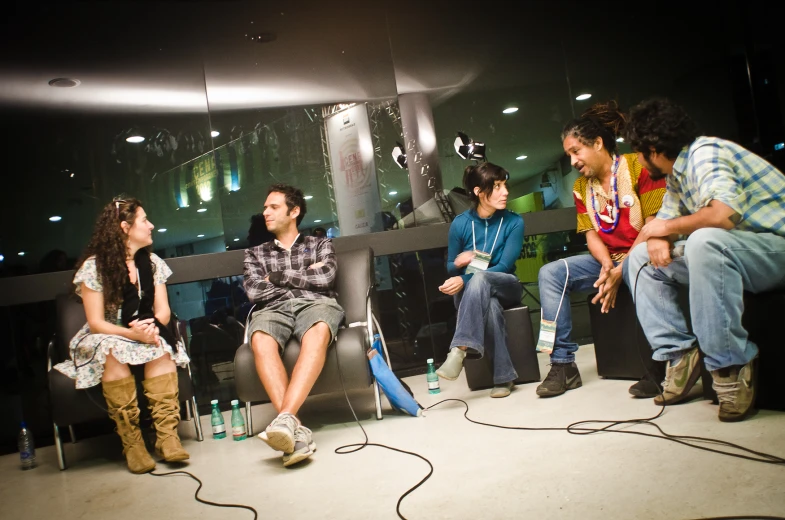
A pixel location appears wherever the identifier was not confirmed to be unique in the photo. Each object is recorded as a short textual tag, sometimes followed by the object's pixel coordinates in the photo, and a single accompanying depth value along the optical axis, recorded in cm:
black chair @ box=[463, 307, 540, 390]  335
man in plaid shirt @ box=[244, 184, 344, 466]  254
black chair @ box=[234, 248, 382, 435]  291
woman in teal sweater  313
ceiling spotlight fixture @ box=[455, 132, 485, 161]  435
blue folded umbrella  296
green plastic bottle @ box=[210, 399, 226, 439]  317
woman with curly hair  278
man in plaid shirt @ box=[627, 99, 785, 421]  215
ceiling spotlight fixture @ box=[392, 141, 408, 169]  424
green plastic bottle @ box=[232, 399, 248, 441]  302
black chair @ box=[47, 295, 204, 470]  285
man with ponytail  301
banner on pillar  420
